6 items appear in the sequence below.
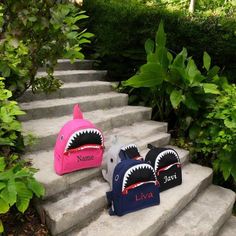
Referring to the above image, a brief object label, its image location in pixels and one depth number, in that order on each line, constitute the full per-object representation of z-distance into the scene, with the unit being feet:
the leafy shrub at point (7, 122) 7.55
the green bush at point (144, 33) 13.51
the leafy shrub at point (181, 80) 11.90
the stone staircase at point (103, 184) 8.04
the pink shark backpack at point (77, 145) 8.11
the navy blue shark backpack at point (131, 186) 8.16
